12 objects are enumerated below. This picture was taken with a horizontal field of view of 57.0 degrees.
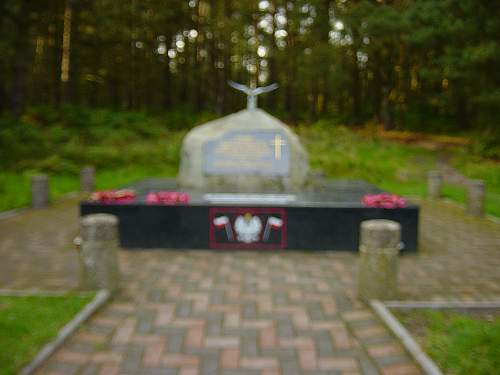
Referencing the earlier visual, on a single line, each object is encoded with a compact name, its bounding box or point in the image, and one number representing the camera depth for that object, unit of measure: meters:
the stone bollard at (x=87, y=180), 14.25
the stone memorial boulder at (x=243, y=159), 10.27
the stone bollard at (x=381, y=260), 5.21
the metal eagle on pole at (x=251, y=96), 10.59
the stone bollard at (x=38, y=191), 11.65
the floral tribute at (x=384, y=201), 7.79
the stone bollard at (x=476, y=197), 10.83
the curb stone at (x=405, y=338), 3.70
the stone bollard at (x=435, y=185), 13.51
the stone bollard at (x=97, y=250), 5.39
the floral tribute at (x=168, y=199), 7.98
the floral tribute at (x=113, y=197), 8.15
